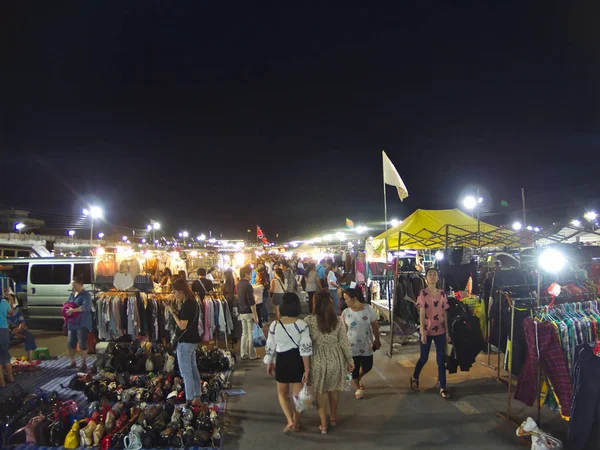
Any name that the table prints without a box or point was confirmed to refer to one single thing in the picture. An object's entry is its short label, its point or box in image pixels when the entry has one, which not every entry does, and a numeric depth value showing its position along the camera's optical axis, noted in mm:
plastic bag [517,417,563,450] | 3709
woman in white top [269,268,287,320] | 11062
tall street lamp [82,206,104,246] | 8934
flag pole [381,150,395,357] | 7354
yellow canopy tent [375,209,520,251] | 8812
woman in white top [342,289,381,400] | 5121
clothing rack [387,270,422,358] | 7408
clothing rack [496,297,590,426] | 4059
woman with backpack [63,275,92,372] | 6793
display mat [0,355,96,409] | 5811
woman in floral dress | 4293
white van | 10398
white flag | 7617
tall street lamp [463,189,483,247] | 14836
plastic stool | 7664
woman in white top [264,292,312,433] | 4160
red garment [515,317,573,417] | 3889
